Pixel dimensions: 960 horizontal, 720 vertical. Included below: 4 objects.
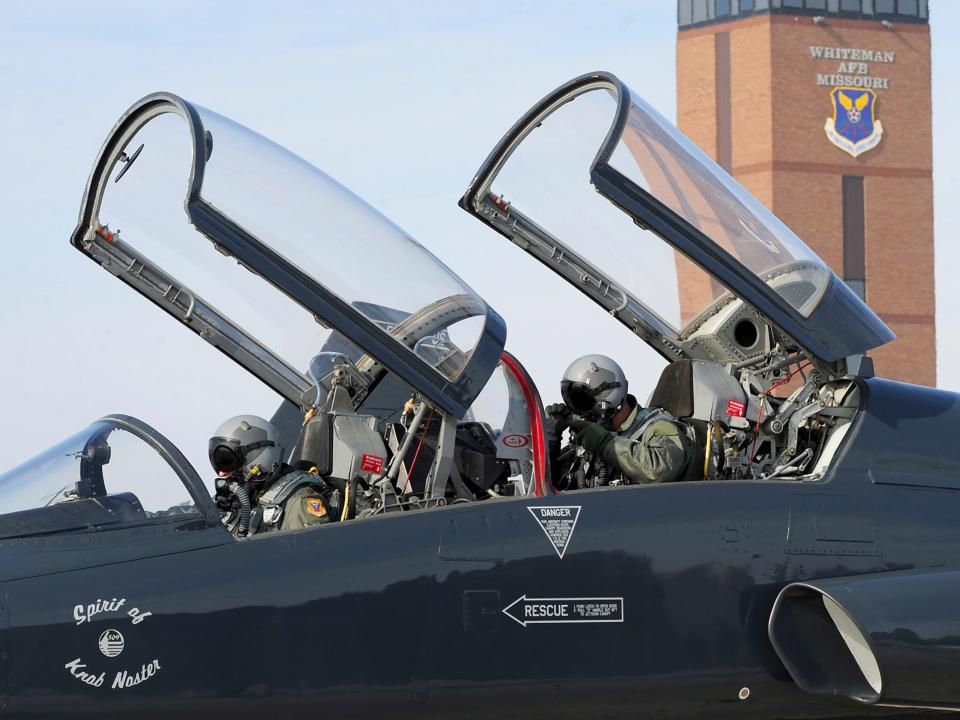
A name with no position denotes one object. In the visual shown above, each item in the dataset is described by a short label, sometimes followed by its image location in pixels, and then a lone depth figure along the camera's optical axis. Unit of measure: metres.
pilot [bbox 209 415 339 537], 13.78
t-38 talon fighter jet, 12.40
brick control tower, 113.44
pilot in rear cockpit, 14.75
